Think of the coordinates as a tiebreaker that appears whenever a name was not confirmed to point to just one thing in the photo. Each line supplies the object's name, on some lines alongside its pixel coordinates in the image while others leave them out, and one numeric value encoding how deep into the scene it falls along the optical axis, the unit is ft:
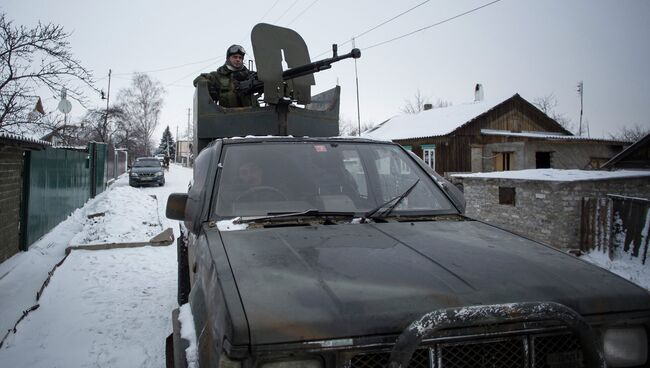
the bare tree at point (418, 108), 198.19
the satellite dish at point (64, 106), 38.42
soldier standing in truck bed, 18.98
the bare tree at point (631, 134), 194.06
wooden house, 86.79
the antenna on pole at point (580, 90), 191.21
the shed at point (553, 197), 33.27
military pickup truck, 4.65
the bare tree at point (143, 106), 190.49
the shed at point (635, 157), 60.75
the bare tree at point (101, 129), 89.15
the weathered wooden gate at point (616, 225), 28.02
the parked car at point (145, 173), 73.15
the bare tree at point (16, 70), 33.01
